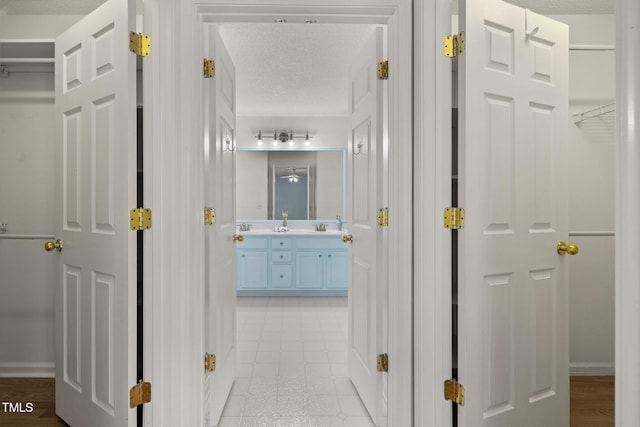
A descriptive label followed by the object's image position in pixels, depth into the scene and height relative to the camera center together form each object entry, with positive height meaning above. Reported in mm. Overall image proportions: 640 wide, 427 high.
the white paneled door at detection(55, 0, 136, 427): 1461 -36
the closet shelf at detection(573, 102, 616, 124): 2344 +633
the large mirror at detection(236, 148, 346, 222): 5230 +371
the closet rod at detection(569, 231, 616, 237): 2432 -157
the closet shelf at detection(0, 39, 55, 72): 2027 +939
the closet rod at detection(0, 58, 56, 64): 1997 +832
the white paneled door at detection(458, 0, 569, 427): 1509 -33
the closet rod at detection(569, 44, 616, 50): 1977 +886
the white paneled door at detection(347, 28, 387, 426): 1861 -116
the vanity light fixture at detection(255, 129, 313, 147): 5160 +1030
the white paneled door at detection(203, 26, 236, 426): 1784 -88
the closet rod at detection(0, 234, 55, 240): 2321 -168
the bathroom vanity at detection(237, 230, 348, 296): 4738 -707
